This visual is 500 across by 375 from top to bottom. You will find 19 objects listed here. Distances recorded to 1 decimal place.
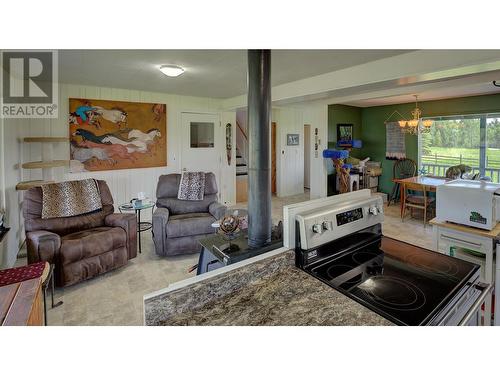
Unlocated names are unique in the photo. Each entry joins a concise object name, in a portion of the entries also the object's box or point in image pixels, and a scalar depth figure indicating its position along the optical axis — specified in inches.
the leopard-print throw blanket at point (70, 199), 116.6
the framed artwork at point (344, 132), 268.2
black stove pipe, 52.4
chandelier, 211.2
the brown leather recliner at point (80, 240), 100.3
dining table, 175.6
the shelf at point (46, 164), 136.6
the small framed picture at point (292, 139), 272.2
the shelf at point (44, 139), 142.5
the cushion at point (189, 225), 130.2
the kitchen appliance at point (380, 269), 39.5
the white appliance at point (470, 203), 79.7
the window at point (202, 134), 211.5
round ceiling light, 120.0
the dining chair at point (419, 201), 179.5
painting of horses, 167.0
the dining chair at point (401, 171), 248.1
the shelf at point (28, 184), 131.7
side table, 140.4
